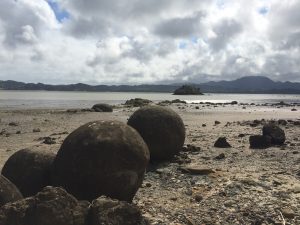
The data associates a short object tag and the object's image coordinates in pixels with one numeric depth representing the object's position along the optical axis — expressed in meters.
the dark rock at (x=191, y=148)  8.90
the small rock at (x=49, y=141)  10.56
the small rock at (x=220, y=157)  8.14
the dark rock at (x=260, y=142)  9.80
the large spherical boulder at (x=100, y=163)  4.59
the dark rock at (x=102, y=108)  27.77
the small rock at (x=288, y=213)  4.59
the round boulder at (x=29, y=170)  4.90
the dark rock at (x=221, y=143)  9.72
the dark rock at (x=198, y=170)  6.49
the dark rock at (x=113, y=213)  3.41
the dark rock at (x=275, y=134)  10.05
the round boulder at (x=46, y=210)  3.36
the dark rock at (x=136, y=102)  36.30
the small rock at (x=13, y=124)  17.03
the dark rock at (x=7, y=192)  3.80
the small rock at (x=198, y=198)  5.23
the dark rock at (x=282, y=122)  16.63
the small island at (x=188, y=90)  99.36
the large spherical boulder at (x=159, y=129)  7.39
